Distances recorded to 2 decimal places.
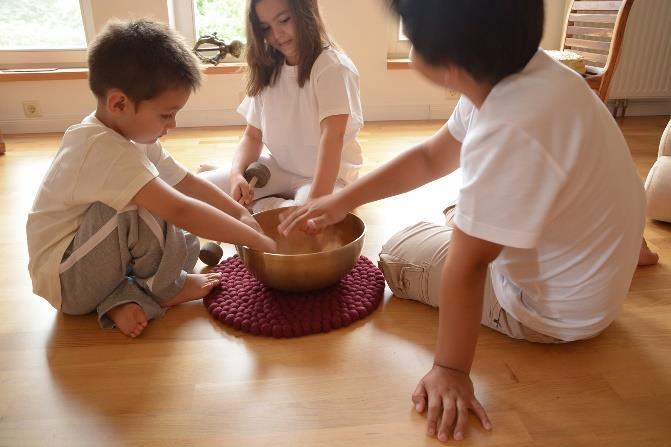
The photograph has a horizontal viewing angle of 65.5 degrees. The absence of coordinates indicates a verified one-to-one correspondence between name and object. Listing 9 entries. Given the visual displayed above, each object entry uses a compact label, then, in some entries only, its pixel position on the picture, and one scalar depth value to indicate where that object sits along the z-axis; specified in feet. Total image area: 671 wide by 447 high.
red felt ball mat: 3.21
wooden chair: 6.73
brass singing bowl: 3.20
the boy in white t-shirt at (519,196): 1.97
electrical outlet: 8.41
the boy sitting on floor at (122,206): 2.98
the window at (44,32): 8.43
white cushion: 4.45
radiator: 8.32
